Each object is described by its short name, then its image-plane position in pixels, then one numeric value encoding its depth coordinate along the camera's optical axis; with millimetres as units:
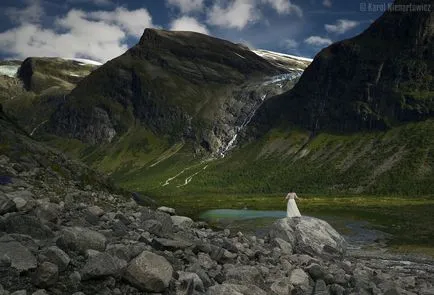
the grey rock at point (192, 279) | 16859
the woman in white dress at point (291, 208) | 39562
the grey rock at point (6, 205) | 17359
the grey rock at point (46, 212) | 18392
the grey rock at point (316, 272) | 23844
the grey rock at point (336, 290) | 22734
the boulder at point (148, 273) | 15586
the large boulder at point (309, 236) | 30703
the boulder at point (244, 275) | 19234
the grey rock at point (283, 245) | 28784
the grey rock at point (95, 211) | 22045
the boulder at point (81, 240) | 16078
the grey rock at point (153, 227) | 21359
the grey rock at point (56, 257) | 14664
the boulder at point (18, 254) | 13820
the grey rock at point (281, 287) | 20250
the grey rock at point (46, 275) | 13708
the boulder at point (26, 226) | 16062
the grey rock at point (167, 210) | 32938
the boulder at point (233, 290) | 17031
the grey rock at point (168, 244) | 19391
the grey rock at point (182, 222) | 27891
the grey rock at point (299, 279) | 22141
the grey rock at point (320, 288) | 21675
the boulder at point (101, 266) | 14891
